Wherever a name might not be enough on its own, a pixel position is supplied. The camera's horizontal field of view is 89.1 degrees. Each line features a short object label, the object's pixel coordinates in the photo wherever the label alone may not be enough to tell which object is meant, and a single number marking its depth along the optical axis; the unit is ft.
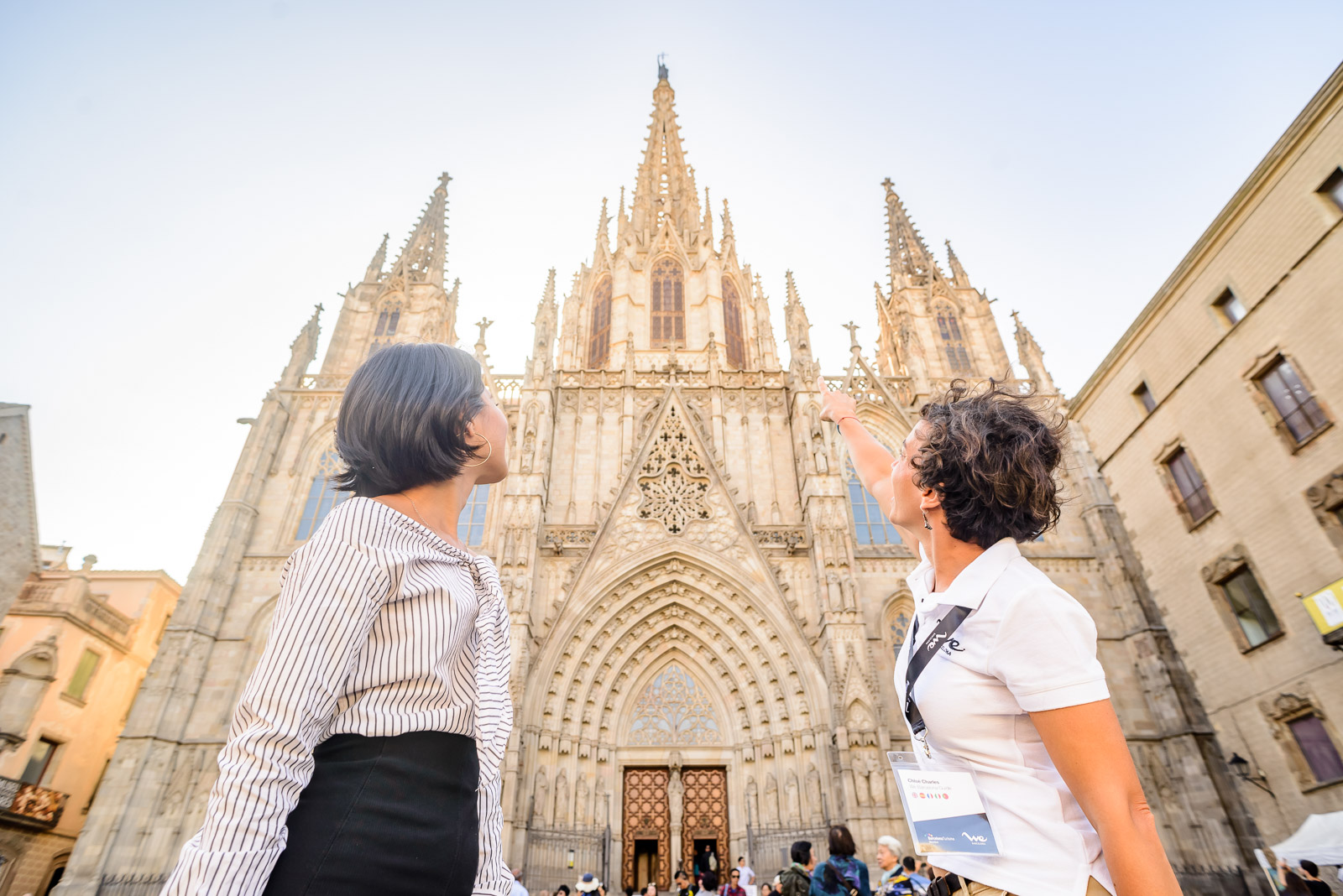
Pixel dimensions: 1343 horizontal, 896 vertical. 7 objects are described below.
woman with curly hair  4.16
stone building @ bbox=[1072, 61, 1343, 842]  36.09
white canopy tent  30.63
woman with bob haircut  3.76
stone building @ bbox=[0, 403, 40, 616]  53.78
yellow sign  34.30
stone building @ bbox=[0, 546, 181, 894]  57.93
